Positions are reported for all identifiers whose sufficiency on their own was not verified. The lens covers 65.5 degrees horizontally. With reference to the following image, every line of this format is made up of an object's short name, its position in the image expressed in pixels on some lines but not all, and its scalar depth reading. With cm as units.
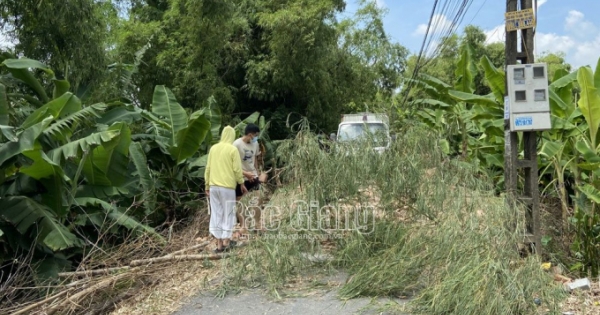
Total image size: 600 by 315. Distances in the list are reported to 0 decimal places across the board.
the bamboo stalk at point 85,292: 455
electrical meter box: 514
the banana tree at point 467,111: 657
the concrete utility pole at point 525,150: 520
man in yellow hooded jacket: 590
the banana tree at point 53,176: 568
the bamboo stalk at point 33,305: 449
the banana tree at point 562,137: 595
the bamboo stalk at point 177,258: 538
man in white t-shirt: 653
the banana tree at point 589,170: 530
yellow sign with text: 511
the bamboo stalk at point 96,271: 510
